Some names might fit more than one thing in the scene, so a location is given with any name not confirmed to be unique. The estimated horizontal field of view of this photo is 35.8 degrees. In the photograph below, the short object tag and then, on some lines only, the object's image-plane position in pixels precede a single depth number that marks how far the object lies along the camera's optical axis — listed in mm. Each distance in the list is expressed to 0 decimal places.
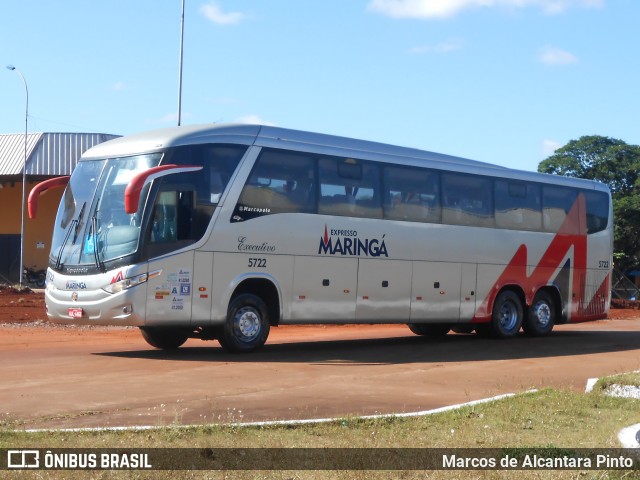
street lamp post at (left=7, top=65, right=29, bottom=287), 45181
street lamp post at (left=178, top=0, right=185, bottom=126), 37000
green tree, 57156
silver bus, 15172
